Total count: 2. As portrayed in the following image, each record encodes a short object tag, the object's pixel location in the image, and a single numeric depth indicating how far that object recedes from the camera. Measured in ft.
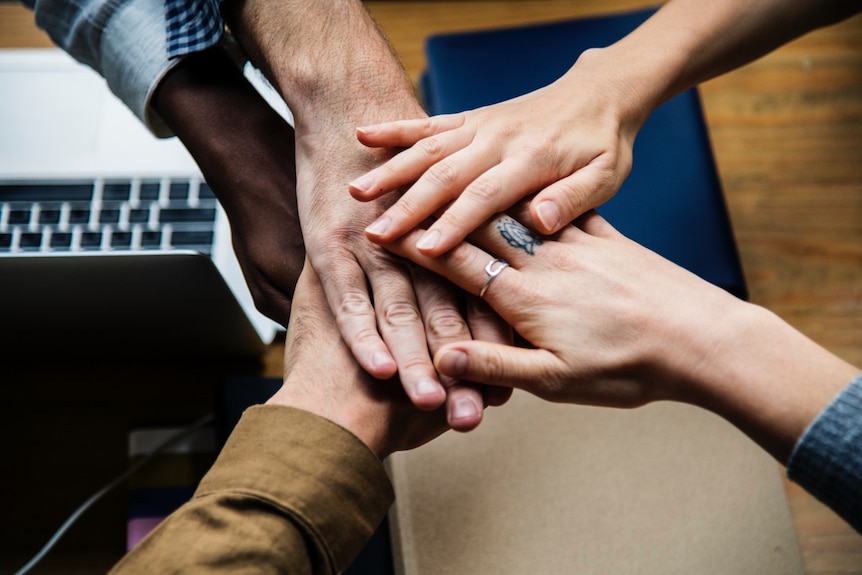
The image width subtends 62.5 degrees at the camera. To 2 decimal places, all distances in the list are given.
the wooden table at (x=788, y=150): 3.04
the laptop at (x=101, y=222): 2.37
